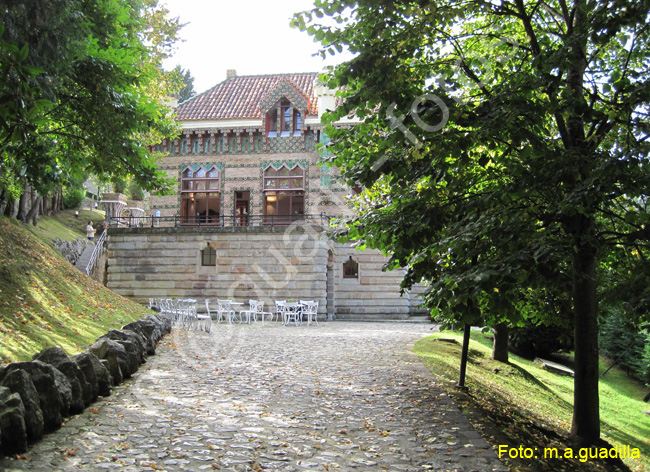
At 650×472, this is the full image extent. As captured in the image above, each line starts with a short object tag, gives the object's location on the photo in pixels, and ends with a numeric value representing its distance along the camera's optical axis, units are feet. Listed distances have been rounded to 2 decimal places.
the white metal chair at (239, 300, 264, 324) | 76.36
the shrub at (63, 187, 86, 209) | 117.50
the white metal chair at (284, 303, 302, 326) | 75.31
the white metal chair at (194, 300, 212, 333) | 55.06
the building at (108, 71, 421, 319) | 87.97
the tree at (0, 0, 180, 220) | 25.53
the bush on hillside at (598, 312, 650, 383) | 70.44
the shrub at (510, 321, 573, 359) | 61.72
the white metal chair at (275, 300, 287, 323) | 76.18
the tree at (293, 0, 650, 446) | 18.24
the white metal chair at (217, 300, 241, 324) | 69.17
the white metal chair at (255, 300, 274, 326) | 84.73
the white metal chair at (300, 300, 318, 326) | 76.61
